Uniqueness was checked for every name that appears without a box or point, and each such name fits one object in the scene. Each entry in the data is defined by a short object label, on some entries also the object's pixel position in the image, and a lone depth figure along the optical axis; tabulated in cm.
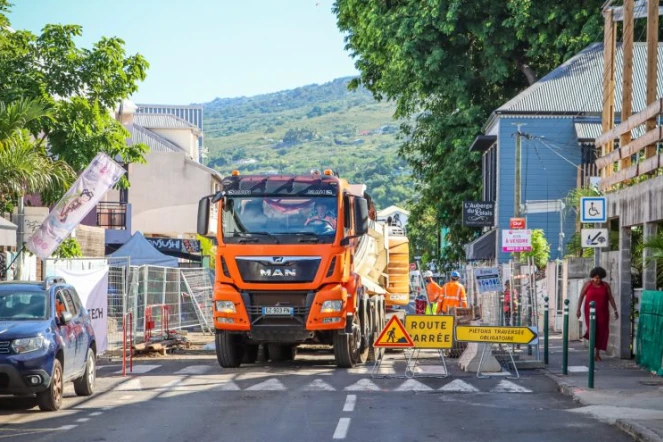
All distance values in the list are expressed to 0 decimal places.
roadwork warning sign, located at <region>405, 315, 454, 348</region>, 2027
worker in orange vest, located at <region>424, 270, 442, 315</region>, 3068
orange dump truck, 2059
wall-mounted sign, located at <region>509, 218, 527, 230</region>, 3781
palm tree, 2222
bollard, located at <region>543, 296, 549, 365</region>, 2212
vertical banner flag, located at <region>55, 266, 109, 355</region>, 2266
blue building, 4534
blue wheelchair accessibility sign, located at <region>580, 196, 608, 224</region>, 2252
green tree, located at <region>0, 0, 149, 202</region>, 2833
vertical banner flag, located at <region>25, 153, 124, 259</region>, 2161
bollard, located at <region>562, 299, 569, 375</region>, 1887
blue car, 1444
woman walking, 2242
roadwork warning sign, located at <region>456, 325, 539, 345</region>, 1958
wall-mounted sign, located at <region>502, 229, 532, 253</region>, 3544
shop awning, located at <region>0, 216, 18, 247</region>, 2302
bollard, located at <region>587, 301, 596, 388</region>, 1677
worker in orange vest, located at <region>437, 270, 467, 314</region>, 2684
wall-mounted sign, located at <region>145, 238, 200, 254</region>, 5684
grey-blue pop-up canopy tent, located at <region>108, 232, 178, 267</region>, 4019
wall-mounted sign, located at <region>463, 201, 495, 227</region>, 4584
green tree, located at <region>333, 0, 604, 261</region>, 4472
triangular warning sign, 1989
